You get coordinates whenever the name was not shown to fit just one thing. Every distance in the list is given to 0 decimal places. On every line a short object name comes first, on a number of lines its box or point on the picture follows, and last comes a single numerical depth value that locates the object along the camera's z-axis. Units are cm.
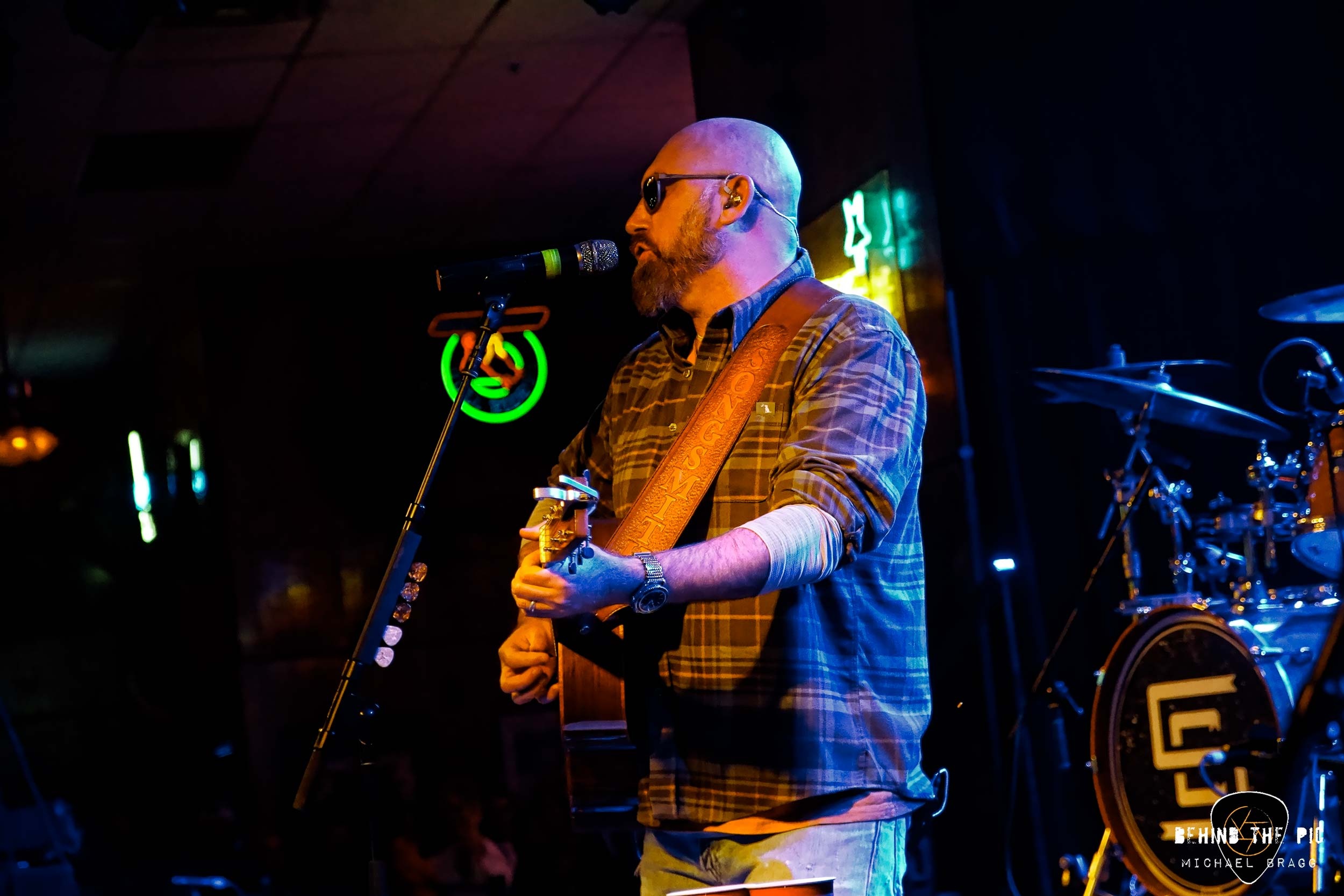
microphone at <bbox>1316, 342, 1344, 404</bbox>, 421
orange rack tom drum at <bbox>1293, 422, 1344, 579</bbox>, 413
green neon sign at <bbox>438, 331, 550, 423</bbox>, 949
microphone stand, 245
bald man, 201
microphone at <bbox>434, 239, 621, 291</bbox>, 260
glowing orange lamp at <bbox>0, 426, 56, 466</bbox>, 1367
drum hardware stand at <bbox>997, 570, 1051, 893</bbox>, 478
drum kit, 398
